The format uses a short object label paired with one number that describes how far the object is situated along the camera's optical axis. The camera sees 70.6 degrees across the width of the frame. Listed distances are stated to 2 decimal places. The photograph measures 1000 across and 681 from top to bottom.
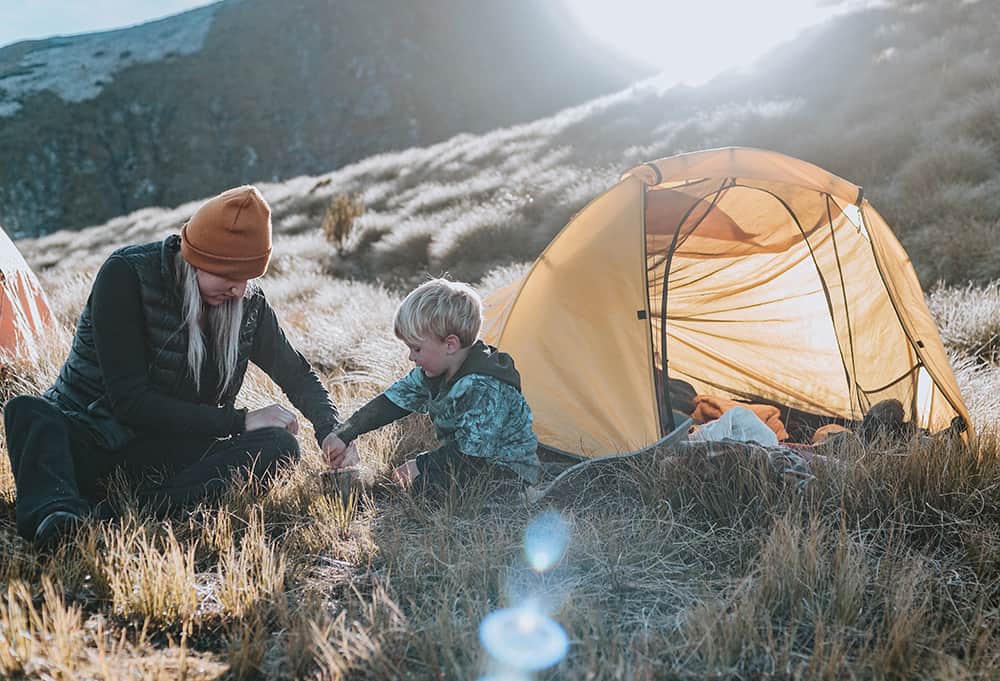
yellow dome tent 3.64
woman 2.69
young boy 2.88
